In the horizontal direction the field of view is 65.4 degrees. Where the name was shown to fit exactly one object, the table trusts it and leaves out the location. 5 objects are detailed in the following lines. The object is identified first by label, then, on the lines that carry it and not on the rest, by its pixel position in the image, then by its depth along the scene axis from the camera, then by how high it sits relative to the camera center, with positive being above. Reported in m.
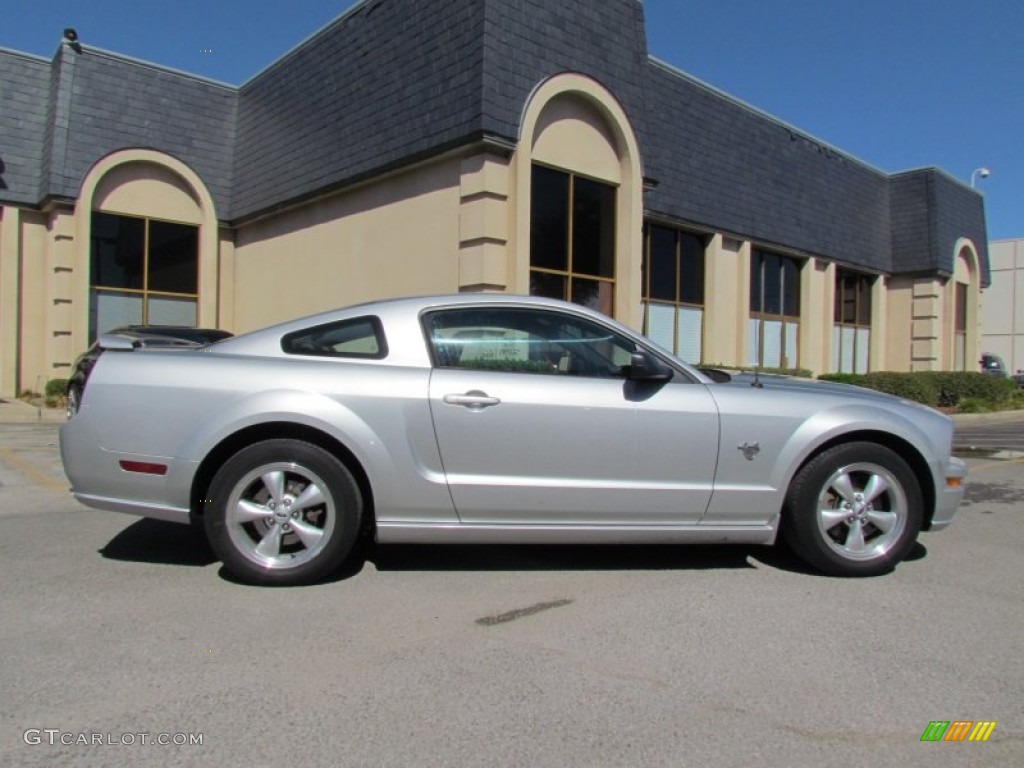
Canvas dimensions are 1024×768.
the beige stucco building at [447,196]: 11.20 +3.45
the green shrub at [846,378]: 18.16 +0.29
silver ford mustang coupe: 4.22 -0.34
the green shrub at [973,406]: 18.55 -0.32
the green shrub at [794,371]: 17.16 +0.40
